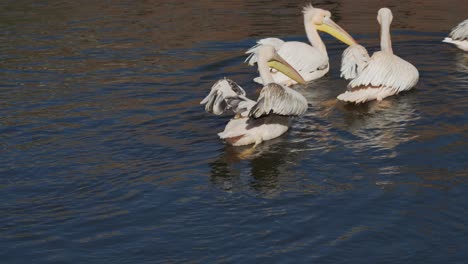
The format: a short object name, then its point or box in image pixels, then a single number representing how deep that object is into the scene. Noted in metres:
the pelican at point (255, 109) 15.23
